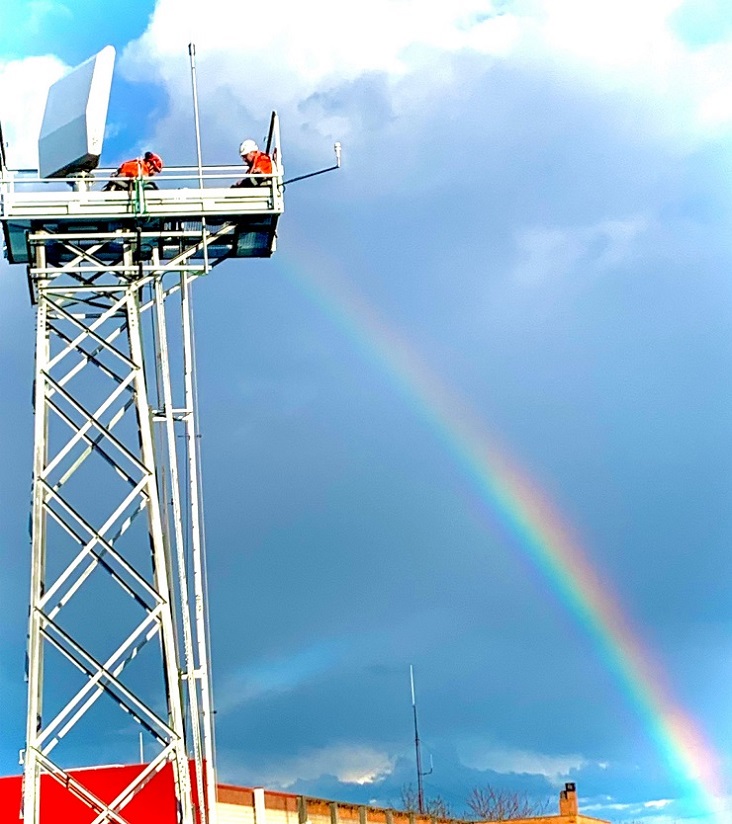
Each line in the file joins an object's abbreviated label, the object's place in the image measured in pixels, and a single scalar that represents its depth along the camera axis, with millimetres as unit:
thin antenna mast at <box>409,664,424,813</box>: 79750
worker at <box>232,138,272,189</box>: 44531
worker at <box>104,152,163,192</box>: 43781
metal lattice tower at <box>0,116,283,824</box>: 40750
